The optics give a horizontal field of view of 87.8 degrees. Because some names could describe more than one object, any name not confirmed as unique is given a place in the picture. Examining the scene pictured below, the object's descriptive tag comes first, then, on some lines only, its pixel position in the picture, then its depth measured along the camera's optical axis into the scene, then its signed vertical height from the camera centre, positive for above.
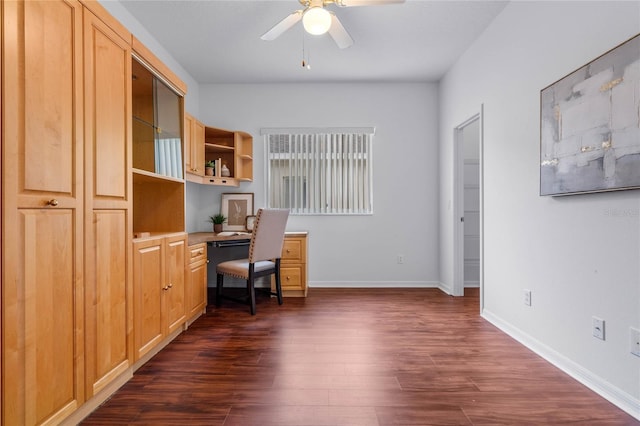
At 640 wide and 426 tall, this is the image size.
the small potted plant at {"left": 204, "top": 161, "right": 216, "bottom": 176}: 3.96 +0.55
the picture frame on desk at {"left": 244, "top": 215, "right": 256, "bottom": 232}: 4.31 -0.11
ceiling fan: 2.21 +1.41
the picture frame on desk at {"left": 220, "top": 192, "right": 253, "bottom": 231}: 4.41 +0.08
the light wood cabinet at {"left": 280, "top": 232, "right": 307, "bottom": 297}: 3.92 -0.58
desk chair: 3.27 -0.43
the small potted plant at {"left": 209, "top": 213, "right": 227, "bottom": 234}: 4.17 -0.09
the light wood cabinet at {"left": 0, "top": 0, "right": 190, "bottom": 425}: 1.24 +0.00
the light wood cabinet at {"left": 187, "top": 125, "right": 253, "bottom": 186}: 4.06 +0.78
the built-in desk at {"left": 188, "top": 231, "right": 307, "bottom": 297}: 3.92 -0.61
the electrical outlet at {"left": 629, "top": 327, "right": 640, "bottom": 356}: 1.62 -0.63
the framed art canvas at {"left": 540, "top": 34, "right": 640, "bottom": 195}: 1.62 +0.48
